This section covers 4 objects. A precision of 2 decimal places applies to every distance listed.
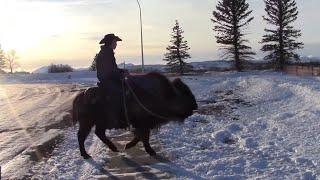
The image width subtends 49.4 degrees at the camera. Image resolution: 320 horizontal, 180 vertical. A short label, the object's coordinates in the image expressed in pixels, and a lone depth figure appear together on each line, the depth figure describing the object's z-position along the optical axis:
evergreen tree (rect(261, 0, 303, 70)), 37.53
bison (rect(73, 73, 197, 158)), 6.40
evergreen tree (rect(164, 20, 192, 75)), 44.10
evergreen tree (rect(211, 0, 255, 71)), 38.71
